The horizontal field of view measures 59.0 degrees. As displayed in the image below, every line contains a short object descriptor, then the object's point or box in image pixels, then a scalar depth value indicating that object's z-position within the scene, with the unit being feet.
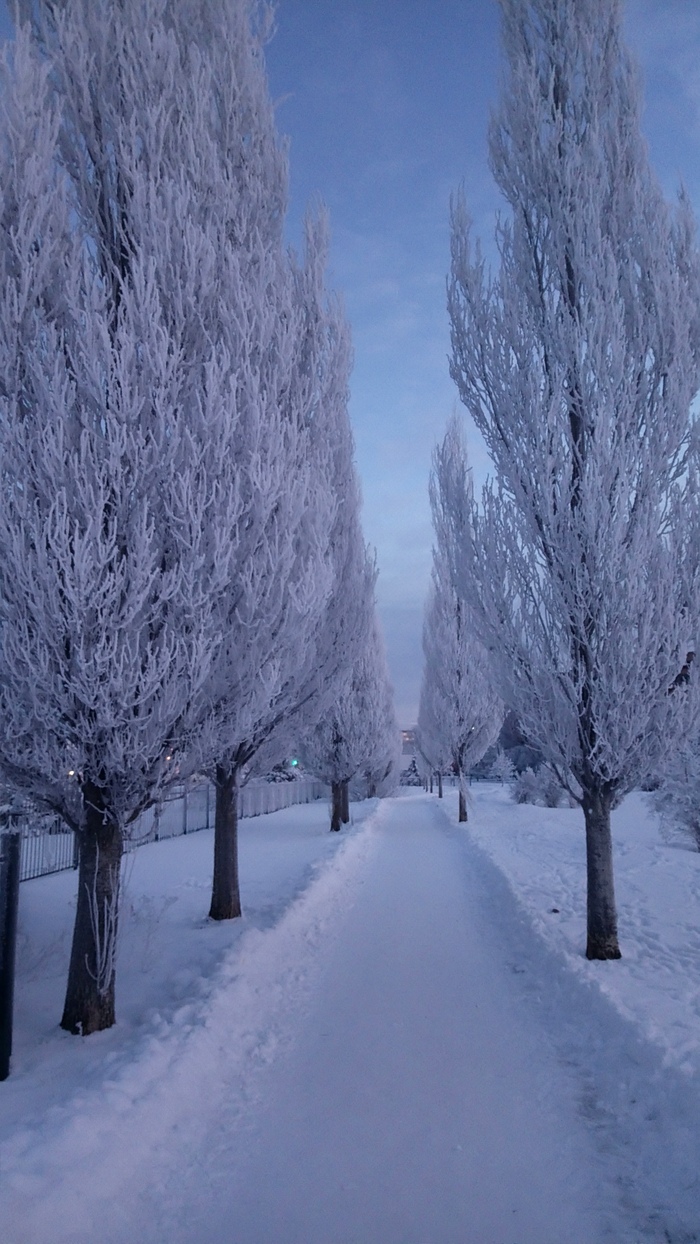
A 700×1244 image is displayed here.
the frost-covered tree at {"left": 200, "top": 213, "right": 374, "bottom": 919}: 17.67
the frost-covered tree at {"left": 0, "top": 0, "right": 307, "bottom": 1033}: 13.97
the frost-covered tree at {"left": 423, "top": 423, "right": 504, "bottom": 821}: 77.46
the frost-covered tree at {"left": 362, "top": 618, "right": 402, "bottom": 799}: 66.26
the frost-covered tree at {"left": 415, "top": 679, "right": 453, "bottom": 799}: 82.43
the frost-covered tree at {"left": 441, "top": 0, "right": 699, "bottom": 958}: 19.90
